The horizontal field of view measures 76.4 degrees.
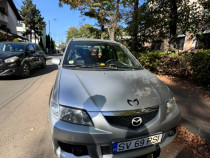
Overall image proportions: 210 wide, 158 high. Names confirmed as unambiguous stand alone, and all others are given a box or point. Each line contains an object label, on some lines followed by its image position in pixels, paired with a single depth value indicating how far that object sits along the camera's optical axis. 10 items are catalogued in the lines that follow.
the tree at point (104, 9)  9.59
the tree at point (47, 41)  42.62
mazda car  1.38
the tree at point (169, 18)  5.96
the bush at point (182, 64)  4.34
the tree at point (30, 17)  31.43
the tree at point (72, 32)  58.69
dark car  5.04
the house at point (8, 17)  19.54
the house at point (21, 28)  30.87
